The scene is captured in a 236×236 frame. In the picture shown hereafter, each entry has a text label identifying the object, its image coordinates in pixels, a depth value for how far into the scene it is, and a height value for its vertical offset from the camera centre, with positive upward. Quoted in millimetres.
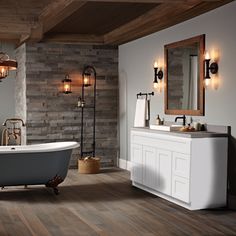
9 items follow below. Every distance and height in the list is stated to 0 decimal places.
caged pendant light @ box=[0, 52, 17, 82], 6320 +517
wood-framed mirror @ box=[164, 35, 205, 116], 6375 +432
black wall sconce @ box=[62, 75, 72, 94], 8938 +391
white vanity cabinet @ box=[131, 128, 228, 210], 5621 -726
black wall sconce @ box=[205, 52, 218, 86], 6012 +498
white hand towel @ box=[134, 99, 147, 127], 8039 -98
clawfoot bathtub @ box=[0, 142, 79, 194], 6322 -790
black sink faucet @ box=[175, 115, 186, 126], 6602 -138
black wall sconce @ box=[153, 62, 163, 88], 7565 +504
